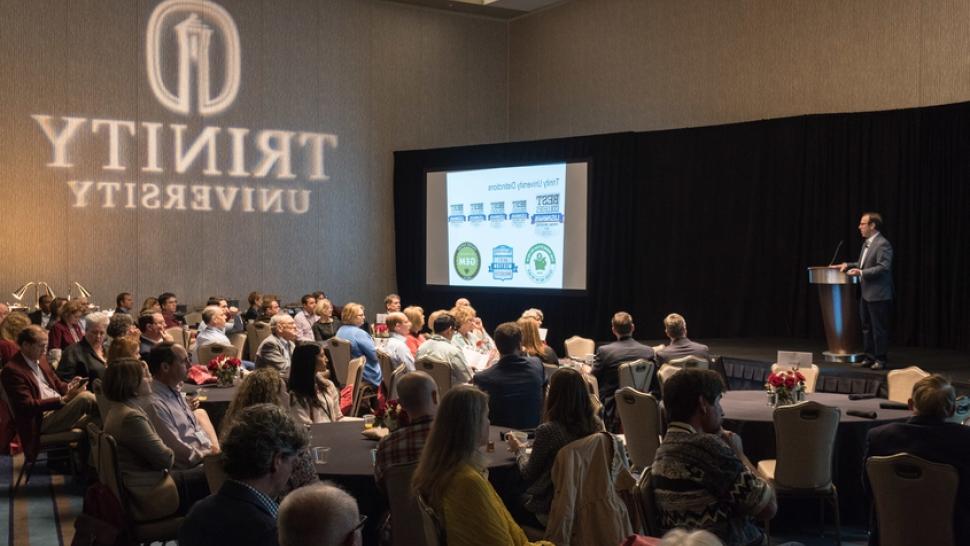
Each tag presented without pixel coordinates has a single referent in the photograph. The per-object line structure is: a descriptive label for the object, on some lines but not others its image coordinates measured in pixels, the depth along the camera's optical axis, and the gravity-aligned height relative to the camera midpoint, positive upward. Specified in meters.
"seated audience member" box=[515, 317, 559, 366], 8.10 -0.75
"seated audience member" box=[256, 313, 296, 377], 7.75 -0.78
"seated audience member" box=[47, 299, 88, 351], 9.03 -0.73
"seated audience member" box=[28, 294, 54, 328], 10.66 -0.73
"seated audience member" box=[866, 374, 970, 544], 4.33 -0.83
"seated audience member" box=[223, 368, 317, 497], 4.39 -0.63
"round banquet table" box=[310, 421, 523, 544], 4.45 -1.01
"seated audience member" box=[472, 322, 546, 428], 6.17 -0.85
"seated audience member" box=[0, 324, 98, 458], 6.85 -1.04
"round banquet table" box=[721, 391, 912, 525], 6.12 -1.19
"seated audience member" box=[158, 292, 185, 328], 11.08 -0.67
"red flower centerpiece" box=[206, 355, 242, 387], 7.40 -0.90
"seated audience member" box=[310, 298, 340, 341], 10.88 -0.85
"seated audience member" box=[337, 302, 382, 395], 8.98 -0.92
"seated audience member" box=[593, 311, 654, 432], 8.05 -0.89
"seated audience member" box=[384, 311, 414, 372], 8.56 -0.81
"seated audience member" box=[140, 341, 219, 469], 5.09 -0.84
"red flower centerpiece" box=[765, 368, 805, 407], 6.39 -0.90
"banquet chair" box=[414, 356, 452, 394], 7.59 -0.94
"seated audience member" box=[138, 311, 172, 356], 8.00 -0.68
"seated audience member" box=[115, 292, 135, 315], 11.79 -0.66
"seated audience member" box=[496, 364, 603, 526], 4.05 -0.70
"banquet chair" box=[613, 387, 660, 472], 5.97 -1.05
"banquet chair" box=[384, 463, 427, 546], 3.95 -1.01
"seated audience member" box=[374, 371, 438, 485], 4.12 -0.73
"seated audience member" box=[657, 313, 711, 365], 8.16 -0.81
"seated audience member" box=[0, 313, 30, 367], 8.00 -0.70
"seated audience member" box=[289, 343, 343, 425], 5.41 -0.75
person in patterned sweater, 3.34 -0.77
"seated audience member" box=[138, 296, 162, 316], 10.92 -0.65
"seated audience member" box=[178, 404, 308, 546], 2.66 -0.64
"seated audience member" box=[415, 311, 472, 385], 7.75 -0.84
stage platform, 8.78 -1.11
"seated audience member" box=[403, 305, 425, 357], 9.80 -0.72
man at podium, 8.85 -0.30
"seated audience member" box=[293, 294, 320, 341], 11.23 -0.85
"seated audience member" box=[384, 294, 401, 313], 11.67 -0.67
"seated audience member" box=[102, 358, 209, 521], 4.69 -0.99
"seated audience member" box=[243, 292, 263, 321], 13.03 -0.79
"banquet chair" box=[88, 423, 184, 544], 4.52 -1.13
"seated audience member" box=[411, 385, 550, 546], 3.20 -0.75
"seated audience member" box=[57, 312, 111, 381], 7.43 -0.81
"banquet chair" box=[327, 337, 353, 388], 8.94 -0.99
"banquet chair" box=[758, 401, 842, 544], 5.53 -1.12
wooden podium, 9.33 -0.61
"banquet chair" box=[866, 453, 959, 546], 4.29 -1.07
